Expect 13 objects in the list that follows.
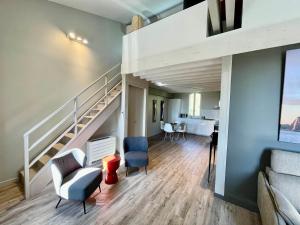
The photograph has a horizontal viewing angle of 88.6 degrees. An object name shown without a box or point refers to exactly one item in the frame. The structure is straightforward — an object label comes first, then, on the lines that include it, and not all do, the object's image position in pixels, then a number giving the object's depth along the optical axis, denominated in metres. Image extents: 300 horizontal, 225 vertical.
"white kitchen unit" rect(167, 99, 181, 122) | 8.80
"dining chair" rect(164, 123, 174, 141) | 6.51
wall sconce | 3.75
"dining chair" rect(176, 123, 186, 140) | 7.16
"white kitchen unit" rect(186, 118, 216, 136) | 7.81
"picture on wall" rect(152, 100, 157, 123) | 7.46
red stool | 2.93
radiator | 3.92
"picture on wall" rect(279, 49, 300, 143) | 1.94
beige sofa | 1.50
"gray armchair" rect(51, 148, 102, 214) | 2.11
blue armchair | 3.38
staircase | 2.56
